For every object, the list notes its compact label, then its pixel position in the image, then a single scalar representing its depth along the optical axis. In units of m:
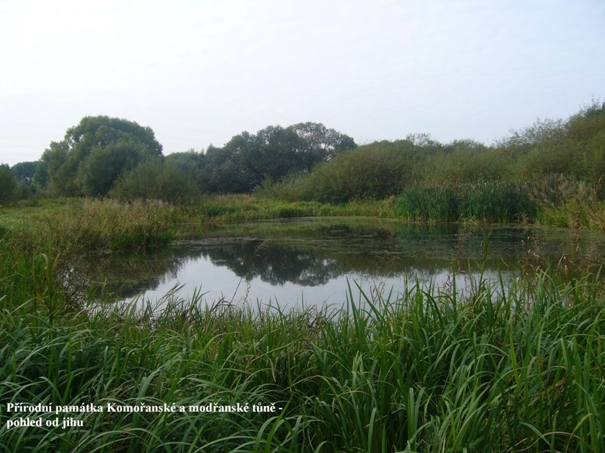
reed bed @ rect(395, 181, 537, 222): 12.11
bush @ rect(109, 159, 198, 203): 16.91
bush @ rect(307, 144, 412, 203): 21.55
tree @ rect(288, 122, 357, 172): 35.09
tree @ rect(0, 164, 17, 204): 17.12
